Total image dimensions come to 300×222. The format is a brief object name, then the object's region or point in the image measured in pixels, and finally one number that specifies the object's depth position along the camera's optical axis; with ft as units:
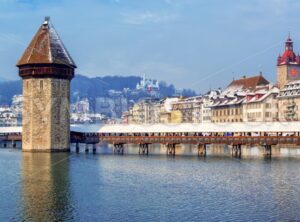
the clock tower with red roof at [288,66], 333.21
